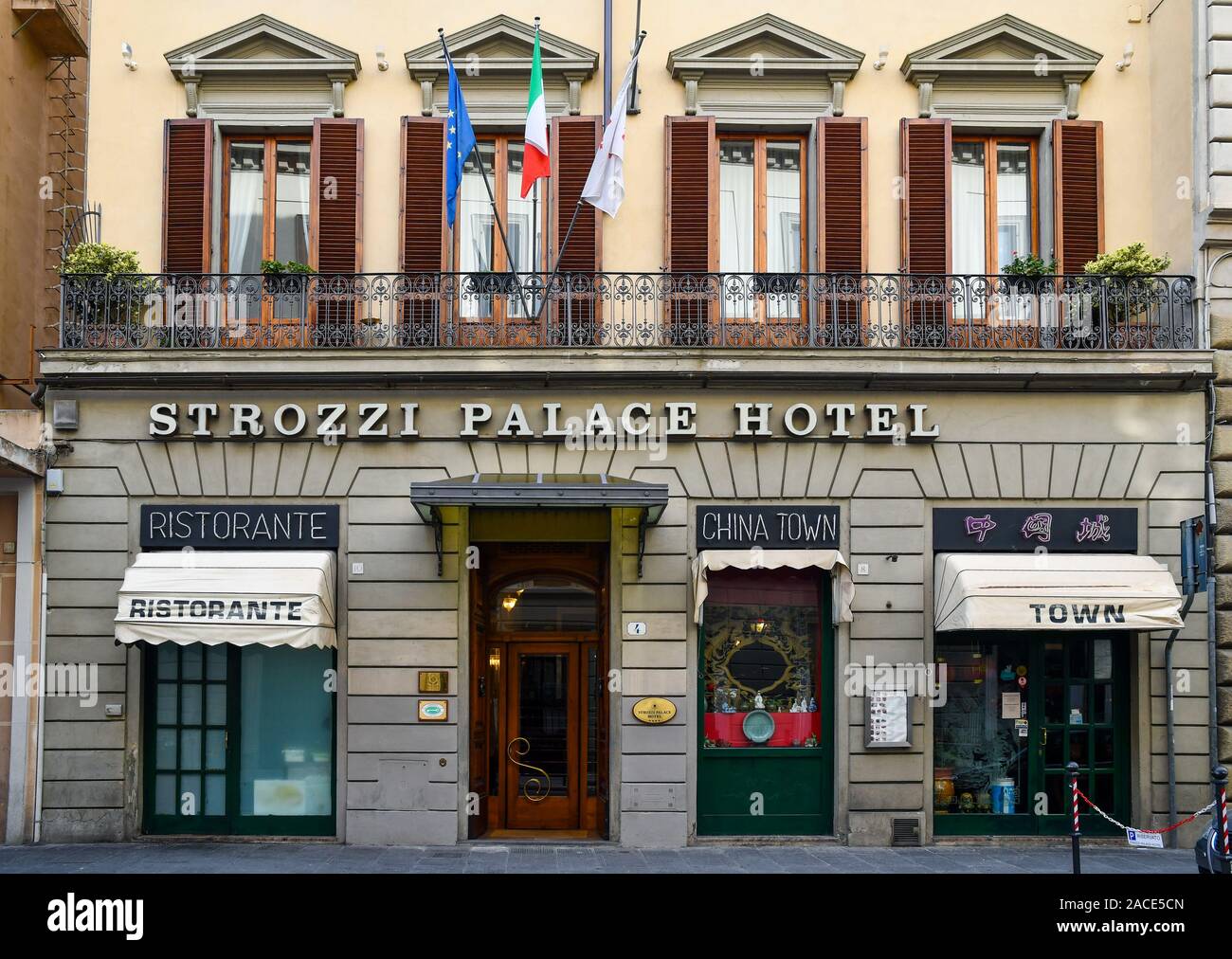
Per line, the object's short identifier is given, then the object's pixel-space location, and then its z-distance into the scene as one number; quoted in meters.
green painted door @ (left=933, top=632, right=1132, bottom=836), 14.24
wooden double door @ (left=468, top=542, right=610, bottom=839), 14.55
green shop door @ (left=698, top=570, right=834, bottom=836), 14.10
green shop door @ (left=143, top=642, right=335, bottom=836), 14.05
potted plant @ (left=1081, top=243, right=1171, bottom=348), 14.30
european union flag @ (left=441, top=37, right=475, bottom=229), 13.51
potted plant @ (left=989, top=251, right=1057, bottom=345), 14.54
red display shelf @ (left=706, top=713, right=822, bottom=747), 14.21
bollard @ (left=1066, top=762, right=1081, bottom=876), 11.35
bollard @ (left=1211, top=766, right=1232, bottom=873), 10.30
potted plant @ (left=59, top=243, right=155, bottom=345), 14.13
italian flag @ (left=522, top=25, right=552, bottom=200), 13.33
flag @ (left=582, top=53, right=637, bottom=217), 13.51
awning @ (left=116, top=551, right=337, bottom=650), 12.88
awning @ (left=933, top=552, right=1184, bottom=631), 13.16
